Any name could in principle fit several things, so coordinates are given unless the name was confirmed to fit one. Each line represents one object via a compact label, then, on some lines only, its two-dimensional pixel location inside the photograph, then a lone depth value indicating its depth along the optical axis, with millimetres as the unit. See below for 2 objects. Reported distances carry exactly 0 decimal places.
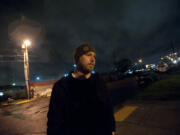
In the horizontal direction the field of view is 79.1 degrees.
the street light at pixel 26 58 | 14600
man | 1304
